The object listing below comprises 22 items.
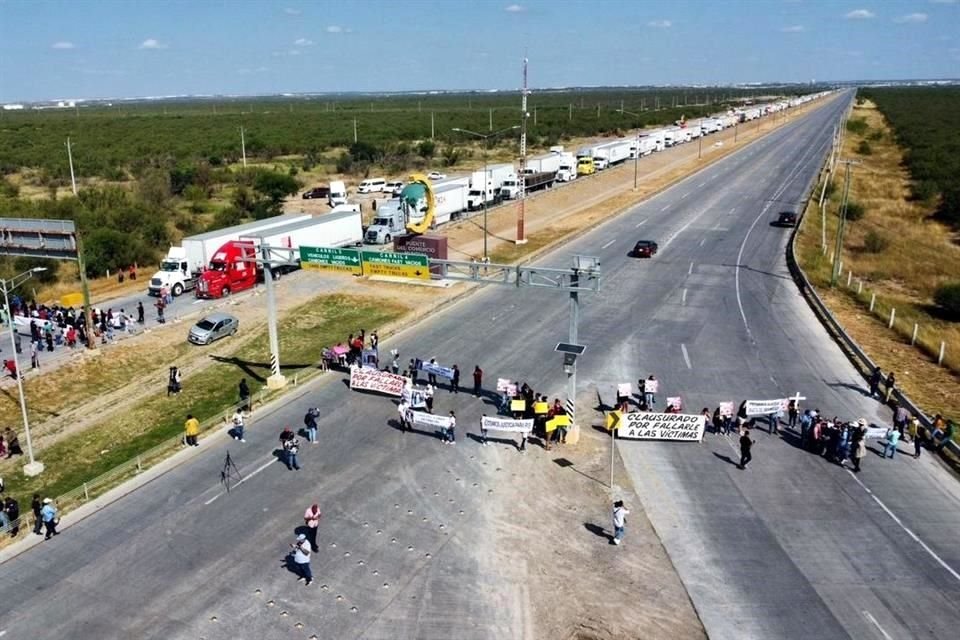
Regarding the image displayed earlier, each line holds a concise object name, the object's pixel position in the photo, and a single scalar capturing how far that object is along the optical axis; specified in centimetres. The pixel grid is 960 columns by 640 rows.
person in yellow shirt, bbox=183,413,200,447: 2650
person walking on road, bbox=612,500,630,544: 2064
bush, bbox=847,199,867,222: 7394
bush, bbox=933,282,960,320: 4481
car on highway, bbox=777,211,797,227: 6712
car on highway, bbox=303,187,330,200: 8300
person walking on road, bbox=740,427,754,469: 2483
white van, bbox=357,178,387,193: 8619
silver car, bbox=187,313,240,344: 3922
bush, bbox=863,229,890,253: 6131
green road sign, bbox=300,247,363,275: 3084
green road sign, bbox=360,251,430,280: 2984
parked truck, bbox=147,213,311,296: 4772
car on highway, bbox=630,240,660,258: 5556
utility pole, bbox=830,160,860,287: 4777
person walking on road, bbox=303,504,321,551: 2031
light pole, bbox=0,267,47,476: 2667
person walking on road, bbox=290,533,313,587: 1880
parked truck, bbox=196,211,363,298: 4736
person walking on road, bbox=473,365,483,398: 3081
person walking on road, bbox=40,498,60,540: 2119
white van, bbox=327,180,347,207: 7538
